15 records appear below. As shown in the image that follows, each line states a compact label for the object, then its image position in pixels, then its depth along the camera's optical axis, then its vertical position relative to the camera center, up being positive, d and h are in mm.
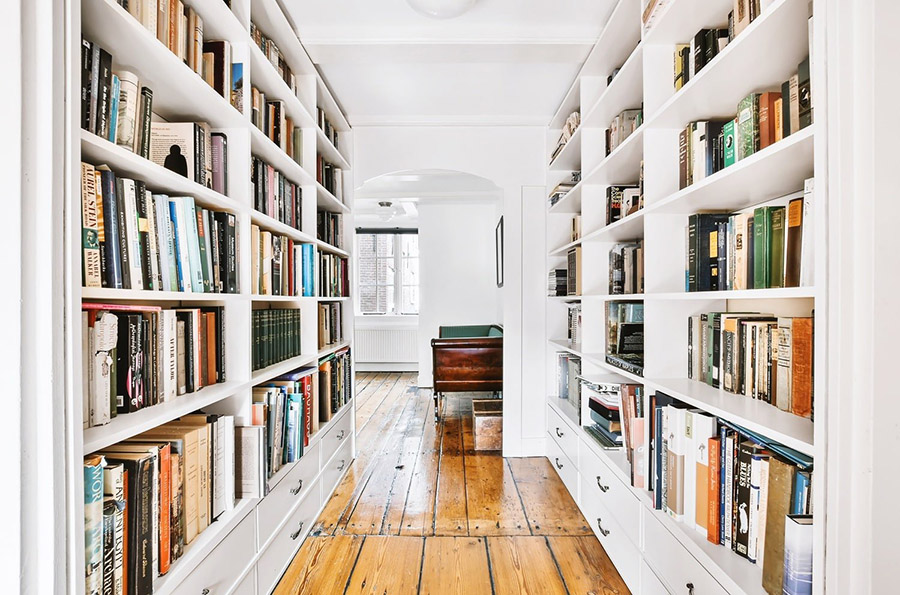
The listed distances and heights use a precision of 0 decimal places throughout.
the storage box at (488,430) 3555 -1027
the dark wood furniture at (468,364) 4523 -665
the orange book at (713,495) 1324 -572
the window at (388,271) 7691 +412
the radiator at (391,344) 7355 -753
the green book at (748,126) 1299 +474
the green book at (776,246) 1217 +126
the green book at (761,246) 1253 +129
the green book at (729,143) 1405 +457
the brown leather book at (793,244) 1135 +123
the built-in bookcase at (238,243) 862 +146
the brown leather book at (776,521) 1074 -536
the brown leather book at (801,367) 1116 -179
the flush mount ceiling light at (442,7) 2045 +1276
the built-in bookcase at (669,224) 1083 +291
